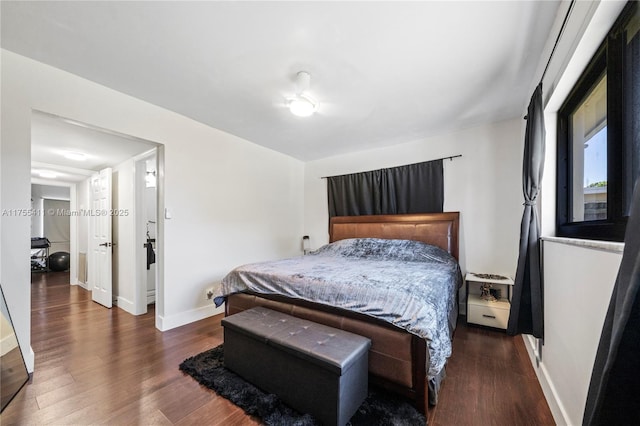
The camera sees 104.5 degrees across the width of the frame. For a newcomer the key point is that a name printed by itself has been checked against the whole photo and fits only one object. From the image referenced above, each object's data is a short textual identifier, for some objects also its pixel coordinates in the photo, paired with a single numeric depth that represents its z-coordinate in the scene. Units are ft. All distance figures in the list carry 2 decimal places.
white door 12.03
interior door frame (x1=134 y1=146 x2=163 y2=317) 10.93
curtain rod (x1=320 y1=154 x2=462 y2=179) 11.09
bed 4.99
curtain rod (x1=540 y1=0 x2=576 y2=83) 4.48
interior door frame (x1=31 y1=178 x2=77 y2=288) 16.43
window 3.54
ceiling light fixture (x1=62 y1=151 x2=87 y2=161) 11.86
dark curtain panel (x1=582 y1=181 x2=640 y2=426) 1.91
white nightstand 8.70
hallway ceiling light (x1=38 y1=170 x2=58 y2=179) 14.17
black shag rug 4.69
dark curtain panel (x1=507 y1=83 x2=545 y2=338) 5.86
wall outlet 10.48
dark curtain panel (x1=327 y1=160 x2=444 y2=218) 11.60
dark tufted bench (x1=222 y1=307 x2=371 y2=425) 4.47
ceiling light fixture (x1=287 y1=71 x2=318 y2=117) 6.89
